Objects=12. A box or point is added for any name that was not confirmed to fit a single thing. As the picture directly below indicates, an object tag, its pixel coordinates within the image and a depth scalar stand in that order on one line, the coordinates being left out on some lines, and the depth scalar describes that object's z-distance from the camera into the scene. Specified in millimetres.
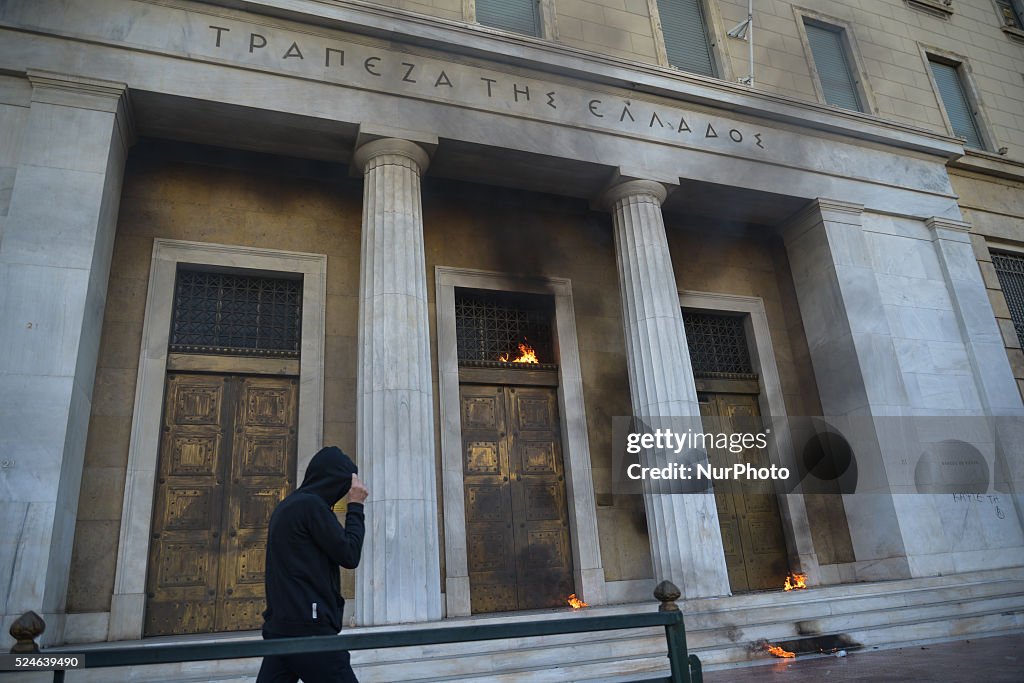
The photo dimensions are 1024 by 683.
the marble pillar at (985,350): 12820
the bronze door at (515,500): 11188
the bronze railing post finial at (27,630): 3041
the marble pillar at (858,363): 11789
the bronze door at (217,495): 9547
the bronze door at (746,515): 12641
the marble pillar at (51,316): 7367
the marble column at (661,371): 9828
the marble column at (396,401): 8305
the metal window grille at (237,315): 10836
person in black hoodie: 3514
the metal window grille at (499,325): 12461
